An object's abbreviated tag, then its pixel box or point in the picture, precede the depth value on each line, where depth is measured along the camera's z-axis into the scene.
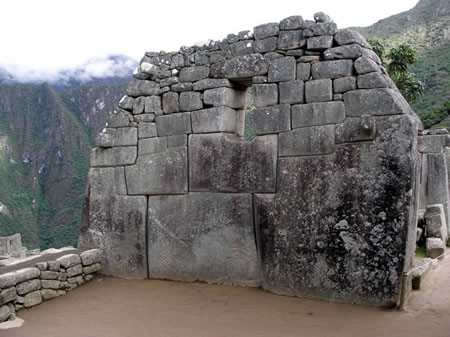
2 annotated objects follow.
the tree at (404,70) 23.25
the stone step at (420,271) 4.74
